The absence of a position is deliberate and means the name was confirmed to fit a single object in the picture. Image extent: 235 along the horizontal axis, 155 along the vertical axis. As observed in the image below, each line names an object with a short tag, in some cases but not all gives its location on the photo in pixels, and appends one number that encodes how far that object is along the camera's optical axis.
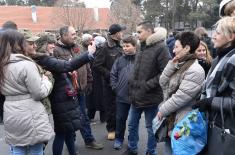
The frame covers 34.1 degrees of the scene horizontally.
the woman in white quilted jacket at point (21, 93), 3.58
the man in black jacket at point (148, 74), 4.73
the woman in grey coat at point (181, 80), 3.68
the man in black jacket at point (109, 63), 5.89
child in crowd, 5.32
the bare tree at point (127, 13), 38.66
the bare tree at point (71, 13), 41.53
